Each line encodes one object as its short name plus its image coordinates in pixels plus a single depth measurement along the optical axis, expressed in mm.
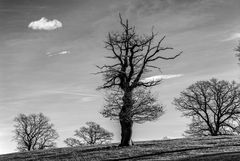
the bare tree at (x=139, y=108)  40844
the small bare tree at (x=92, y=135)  90375
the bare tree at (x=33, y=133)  86312
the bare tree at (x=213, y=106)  74625
